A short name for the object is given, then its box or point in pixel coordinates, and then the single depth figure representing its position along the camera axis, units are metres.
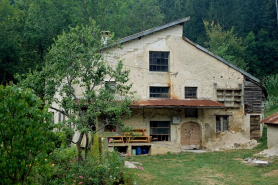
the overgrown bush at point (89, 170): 10.56
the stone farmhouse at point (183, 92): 21.53
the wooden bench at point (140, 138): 20.38
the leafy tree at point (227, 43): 42.00
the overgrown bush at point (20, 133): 7.52
